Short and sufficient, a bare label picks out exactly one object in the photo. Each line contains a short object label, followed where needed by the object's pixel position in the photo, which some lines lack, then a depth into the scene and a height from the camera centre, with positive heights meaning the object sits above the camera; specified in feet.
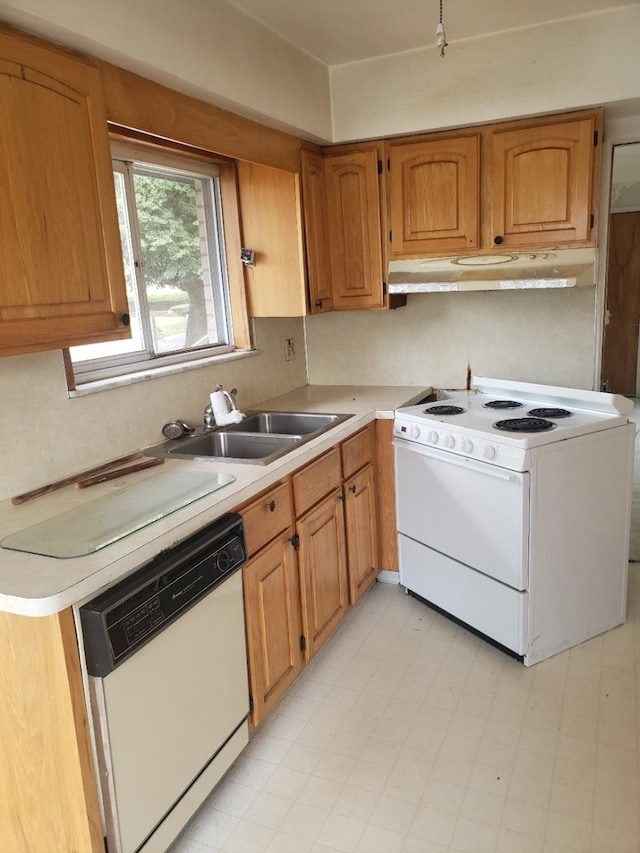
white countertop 4.18 -1.82
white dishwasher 4.58 -3.05
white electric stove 7.68 -2.90
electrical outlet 11.46 -0.98
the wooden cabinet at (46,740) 4.36 -3.04
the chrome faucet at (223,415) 8.81 -1.60
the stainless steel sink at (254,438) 7.84 -1.85
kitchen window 8.05 +0.46
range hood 9.11 +0.17
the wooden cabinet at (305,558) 6.61 -3.16
